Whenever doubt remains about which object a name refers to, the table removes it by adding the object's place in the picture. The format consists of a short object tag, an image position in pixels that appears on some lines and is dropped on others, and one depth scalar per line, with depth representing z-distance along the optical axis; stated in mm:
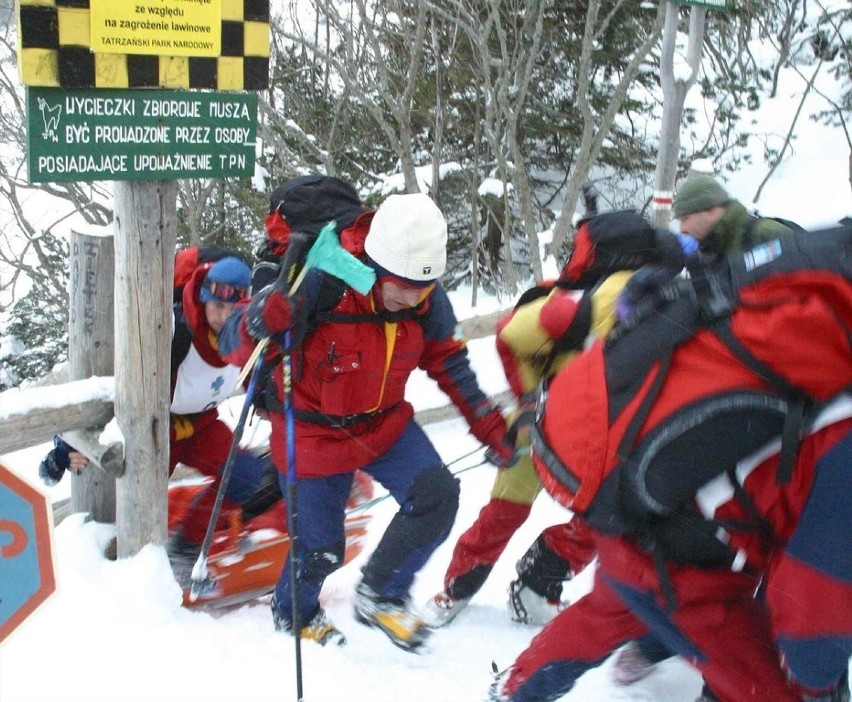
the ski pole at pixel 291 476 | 3045
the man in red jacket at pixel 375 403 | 3012
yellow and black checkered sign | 2752
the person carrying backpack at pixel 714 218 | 3932
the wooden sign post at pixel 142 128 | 2834
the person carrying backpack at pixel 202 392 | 3488
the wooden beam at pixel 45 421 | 3062
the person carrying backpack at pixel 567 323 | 2809
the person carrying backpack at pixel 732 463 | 1693
